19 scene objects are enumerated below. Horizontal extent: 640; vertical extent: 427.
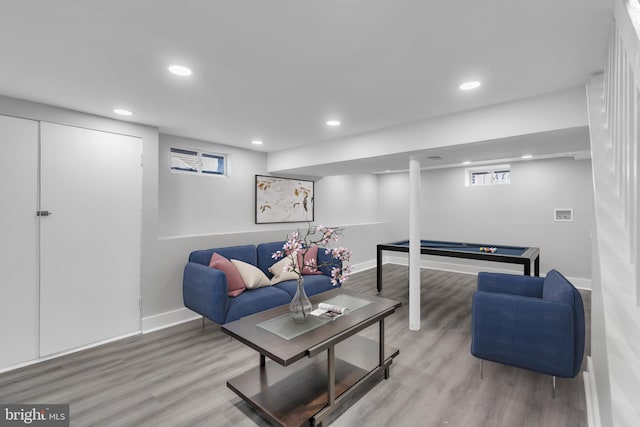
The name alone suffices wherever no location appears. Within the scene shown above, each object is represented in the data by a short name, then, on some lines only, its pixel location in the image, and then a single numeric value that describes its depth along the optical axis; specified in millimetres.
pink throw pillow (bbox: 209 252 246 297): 3404
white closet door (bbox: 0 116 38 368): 2654
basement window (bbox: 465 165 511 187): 6020
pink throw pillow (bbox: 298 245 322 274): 4518
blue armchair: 2088
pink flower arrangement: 2348
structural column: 3636
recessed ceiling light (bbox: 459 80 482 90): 2348
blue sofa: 3141
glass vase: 2346
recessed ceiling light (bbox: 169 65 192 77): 2102
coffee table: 1951
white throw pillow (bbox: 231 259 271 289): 3579
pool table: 3928
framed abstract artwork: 5168
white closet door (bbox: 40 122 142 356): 2883
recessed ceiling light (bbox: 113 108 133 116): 2984
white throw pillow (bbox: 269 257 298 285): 4000
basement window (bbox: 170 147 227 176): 4172
